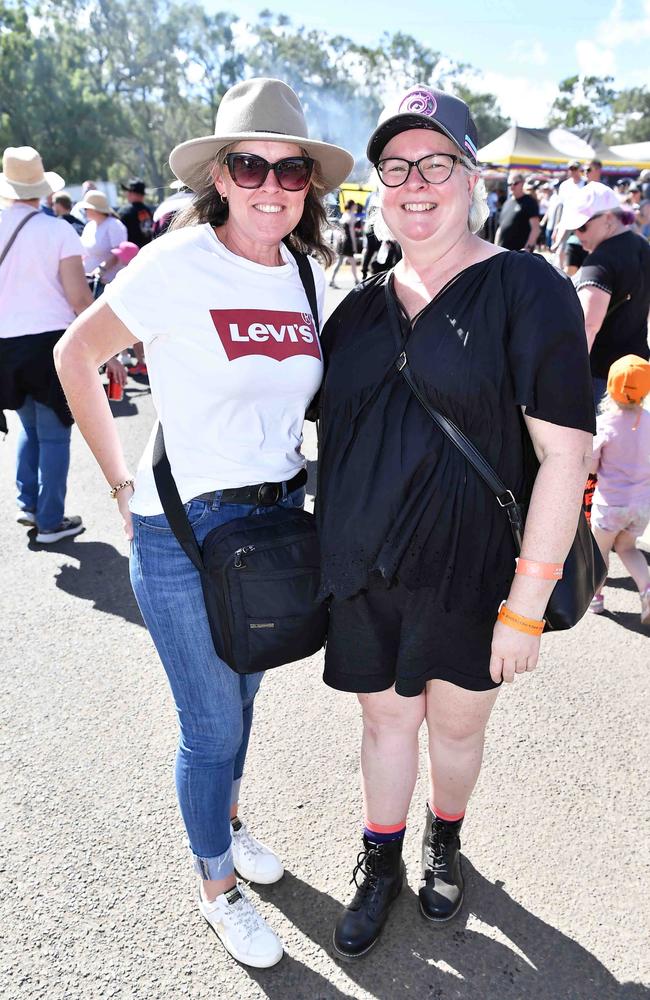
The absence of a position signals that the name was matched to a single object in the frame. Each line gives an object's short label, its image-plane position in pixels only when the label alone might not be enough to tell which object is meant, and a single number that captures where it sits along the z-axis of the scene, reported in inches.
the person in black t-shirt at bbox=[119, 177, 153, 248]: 345.7
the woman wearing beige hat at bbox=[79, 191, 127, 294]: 289.7
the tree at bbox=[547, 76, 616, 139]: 3358.8
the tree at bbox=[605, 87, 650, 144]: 3211.1
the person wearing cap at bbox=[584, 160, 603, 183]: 448.5
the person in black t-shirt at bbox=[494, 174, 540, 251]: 418.0
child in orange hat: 136.9
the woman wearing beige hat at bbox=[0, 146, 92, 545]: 159.3
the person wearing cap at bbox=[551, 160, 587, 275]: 183.4
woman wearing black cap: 61.6
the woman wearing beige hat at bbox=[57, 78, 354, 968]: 64.8
